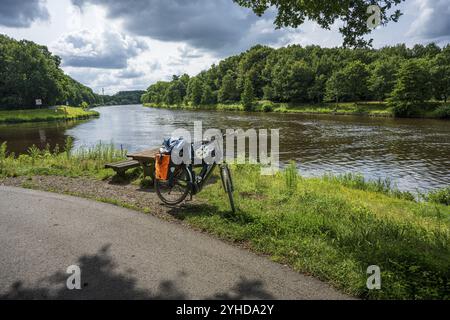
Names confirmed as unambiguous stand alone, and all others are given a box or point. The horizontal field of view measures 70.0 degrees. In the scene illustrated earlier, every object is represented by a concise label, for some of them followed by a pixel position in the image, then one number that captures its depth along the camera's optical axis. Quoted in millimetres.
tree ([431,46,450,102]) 54719
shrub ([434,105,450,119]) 47562
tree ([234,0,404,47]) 6281
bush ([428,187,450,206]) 11703
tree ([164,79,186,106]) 137000
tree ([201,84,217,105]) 112375
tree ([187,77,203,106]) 116881
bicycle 6989
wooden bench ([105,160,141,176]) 9797
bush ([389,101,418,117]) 51500
